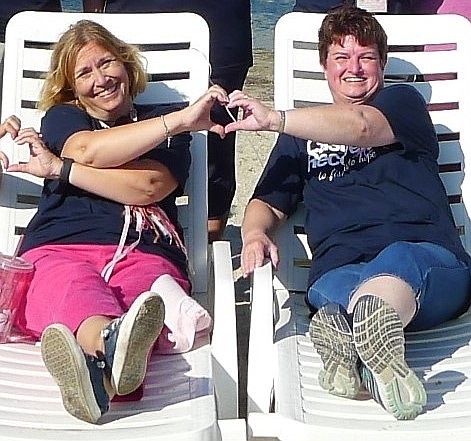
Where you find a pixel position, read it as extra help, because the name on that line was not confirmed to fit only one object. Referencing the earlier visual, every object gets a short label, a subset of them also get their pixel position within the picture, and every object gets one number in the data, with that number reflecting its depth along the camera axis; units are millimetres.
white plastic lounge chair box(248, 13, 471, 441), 2637
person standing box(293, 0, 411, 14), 4109
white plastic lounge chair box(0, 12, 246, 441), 2621
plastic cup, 3198
